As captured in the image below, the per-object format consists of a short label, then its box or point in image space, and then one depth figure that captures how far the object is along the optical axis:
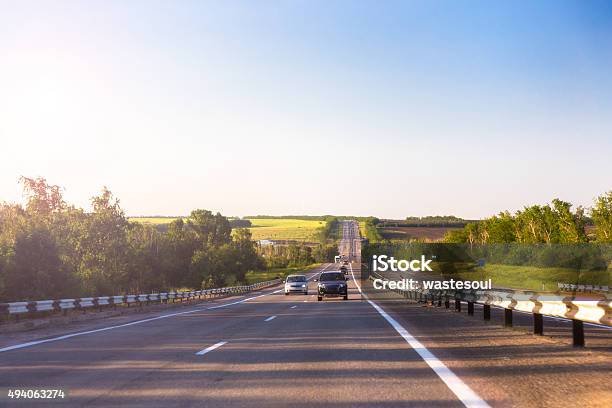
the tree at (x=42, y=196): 80.94
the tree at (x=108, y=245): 67.75
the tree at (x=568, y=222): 86.62
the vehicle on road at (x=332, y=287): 36.50
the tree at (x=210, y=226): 139.75
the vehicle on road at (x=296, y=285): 49.19
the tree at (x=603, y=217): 75.50
